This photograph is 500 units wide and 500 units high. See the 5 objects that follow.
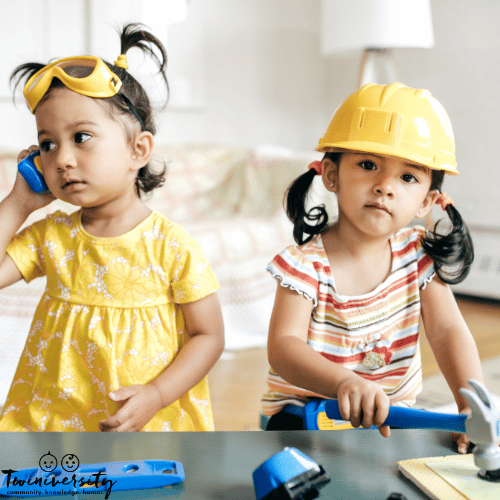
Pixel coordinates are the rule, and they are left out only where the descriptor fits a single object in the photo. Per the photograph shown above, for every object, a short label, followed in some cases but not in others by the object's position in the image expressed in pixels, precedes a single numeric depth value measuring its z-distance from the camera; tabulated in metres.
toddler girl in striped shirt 0.78
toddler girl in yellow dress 0.81
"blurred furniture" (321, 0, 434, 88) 2.62
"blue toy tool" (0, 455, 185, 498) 0.46
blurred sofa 1.85
